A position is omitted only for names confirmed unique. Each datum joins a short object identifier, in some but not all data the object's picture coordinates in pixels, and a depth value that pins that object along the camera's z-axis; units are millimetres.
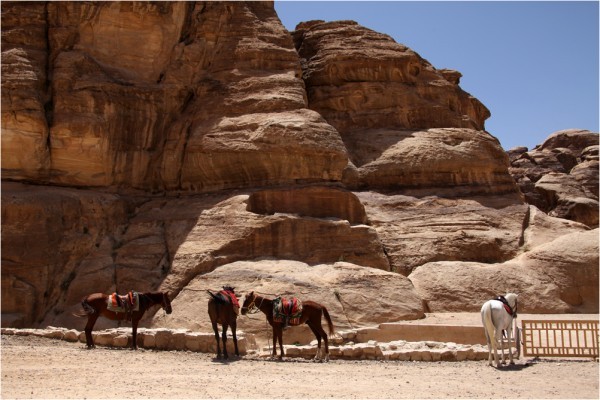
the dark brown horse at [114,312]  17703
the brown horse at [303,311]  16516
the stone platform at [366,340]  16562
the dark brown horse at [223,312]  16322
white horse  14875
